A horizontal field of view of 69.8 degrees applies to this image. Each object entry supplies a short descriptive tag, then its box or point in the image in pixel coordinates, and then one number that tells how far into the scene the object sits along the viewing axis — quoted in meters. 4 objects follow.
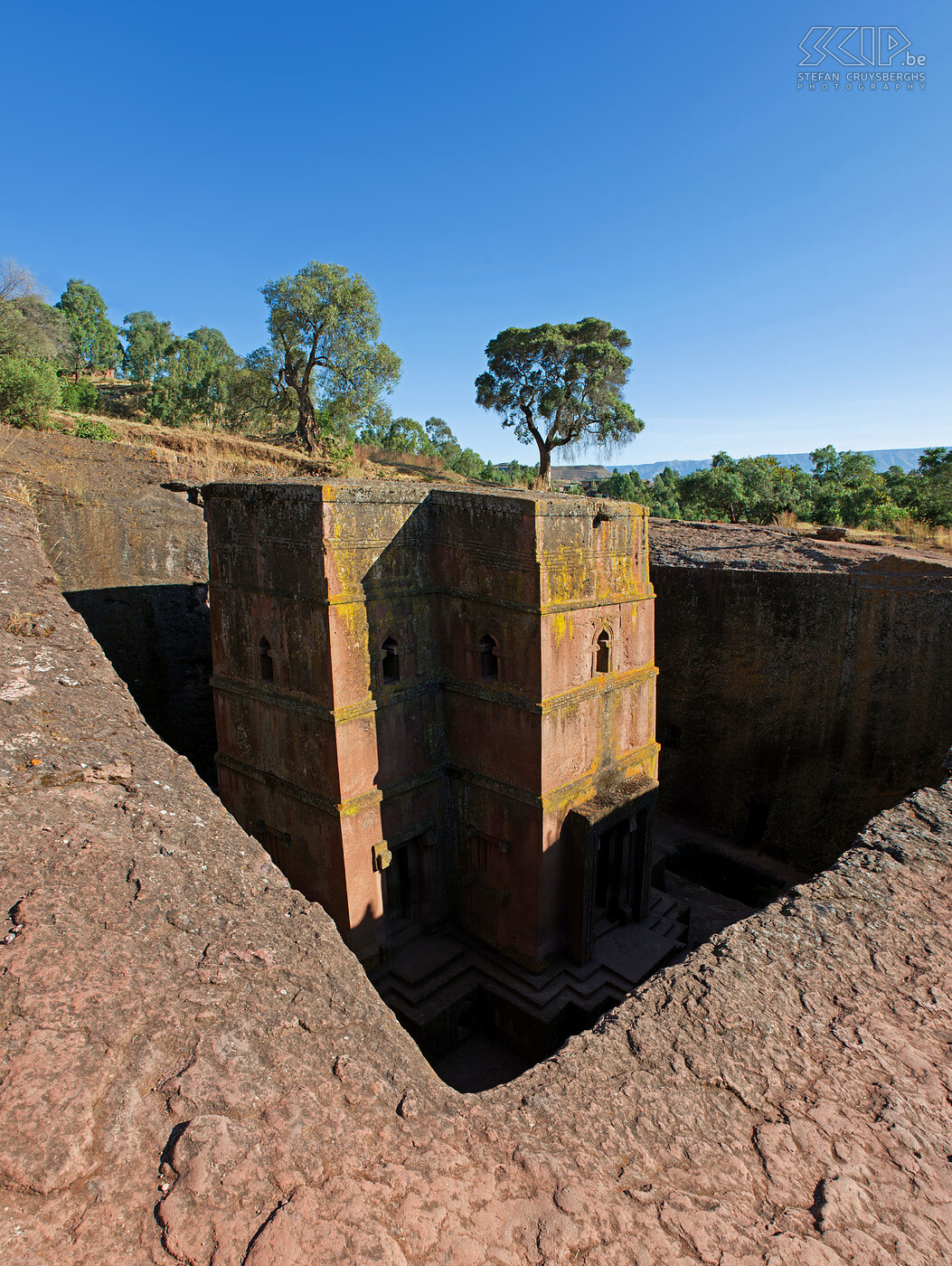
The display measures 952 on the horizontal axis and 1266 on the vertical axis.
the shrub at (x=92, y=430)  15.18
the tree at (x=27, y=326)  18.91
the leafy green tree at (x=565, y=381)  30.70
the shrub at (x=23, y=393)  13.40
